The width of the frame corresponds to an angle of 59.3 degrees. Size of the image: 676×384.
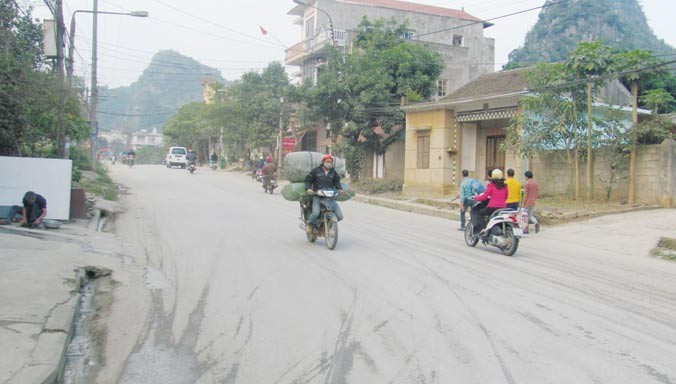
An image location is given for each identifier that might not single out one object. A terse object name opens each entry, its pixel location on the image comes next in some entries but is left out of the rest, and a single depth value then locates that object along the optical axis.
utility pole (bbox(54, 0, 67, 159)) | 15.59
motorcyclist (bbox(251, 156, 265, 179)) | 32.91
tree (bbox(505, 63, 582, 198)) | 19.11
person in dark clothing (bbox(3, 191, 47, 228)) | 12.35
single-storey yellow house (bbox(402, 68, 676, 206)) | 20.36
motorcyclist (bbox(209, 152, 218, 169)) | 55.01
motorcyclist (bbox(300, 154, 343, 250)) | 11.18
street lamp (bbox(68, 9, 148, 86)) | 17.86
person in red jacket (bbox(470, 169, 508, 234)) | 11.76
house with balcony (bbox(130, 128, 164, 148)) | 132.95
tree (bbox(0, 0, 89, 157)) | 13.35
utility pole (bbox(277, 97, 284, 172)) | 41.81
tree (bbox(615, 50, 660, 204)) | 17.55
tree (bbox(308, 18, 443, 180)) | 29.56
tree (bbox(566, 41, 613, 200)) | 18.41
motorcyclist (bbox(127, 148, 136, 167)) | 52.22
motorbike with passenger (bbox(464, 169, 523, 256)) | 11.21
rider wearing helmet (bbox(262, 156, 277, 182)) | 26.05
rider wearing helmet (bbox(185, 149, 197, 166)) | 42.31
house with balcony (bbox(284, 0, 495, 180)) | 43.22
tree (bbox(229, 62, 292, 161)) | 41.59
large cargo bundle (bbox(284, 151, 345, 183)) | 12.07
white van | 54.09
